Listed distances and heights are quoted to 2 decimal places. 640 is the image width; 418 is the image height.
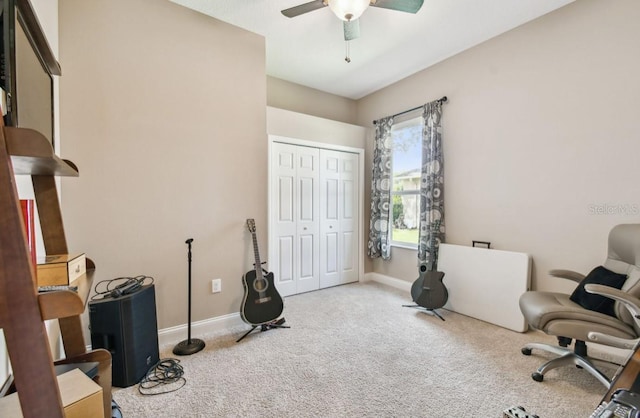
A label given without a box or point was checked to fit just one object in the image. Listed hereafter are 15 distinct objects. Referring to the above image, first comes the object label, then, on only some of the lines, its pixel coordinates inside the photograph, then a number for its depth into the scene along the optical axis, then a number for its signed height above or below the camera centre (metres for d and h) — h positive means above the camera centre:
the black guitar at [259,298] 2.46 -0.84
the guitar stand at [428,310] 2.91 -1.15
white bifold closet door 3.46 -0.18
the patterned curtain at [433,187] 3.23 +0.17
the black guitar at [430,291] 2.93 -0.93
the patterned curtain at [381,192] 3.86 +0.15
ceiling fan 1.86 +1.36
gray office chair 1.67 -0.71
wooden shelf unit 0.64 -0.23
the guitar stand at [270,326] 2.56 -1.13
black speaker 1.75 -0.79
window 3.63 +0.29
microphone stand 2.19 -1.12
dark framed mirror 0.91 +0.53
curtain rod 3.21 +1.17
